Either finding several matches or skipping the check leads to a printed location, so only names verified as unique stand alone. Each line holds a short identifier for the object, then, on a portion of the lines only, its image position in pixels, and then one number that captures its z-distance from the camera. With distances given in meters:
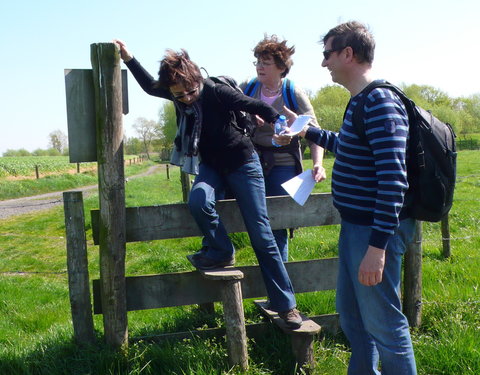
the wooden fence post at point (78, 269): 3.66
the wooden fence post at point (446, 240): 6.57
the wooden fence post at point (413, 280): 4.28
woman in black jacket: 3.44
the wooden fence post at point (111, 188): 3.52
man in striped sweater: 2.44
